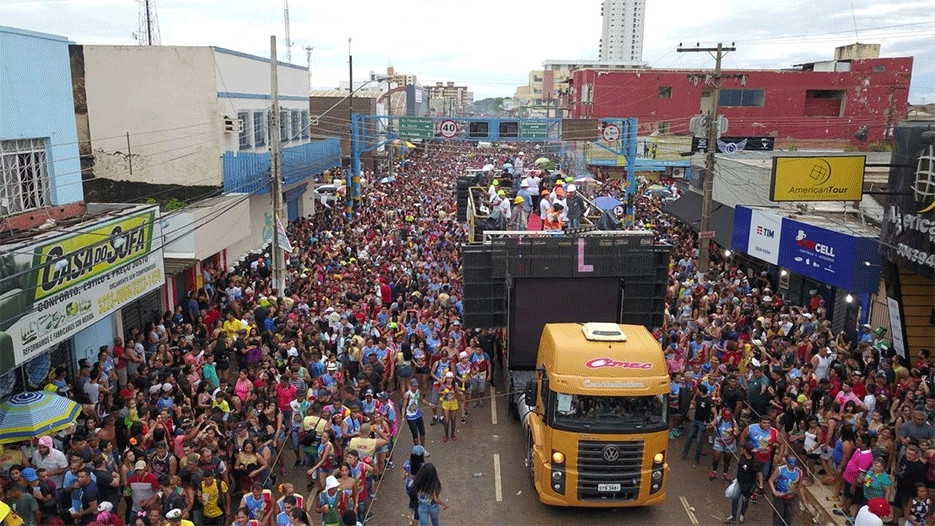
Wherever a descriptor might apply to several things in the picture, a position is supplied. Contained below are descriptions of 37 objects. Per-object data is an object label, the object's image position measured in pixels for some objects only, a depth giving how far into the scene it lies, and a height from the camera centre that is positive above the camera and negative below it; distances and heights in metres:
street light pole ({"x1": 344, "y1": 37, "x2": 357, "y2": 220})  36.69 -3.55
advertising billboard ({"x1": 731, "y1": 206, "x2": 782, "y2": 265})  21.28 -3.27
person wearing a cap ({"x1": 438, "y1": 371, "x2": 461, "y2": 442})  12.96 -4.86
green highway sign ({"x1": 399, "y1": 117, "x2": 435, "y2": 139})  38.38 -0.30
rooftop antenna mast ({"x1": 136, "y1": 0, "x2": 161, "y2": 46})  41.81 +5.38
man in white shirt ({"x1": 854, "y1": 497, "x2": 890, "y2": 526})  8.25 -4.37
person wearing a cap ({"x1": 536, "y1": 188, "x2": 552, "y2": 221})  18.40 -2.08
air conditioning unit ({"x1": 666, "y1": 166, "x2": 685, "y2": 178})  52.33 -3.31
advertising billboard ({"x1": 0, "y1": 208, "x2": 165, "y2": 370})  10.55 -2.69
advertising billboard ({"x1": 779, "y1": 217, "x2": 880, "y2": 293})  17.25 -3.25
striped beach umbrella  9.67 -3.96
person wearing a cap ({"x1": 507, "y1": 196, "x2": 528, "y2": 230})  18.11 -2.32
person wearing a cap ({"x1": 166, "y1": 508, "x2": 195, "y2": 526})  7.85 -4.27
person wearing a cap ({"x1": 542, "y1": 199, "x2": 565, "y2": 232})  17.08 -2.20
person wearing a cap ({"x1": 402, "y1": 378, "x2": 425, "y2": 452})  12.15 -4.78
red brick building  58.09 +2.30
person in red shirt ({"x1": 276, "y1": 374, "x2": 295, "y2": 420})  12.28 -4.58
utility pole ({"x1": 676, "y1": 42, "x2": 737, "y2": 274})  22.33 -1.16
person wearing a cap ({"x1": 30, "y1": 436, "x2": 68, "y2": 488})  9.48 -4.45
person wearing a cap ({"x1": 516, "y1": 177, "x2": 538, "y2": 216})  20.00 -1.99
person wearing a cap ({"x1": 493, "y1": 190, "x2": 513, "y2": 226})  18.55 -2.16
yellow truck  9.78 -3.40
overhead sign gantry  38.16 -0.44
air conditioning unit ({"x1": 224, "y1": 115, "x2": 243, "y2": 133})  22.12 -0.14
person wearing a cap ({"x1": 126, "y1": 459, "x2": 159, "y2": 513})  9.20 -4.58
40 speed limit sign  38.50 -0.28
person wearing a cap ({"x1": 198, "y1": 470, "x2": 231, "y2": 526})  9.27 -4.80
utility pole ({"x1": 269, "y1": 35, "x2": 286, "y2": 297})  17.98 -1.26
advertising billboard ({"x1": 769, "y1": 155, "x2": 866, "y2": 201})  17.67 -1.23
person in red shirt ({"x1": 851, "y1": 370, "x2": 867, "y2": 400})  12.01 -4.22
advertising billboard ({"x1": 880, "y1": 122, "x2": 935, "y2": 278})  13.29 -1.39
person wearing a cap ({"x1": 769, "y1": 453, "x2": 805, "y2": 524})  9.50 -4.68
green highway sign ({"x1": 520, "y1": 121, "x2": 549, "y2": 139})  40.03 -0.30
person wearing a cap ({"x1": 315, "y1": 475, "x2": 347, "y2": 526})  8.94 -4.64
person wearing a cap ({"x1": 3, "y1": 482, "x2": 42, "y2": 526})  8.57 -4.49
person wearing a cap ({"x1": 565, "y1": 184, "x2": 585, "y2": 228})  17.70 -2.08
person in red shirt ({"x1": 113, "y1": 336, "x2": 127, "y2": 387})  13.93 -4.63
